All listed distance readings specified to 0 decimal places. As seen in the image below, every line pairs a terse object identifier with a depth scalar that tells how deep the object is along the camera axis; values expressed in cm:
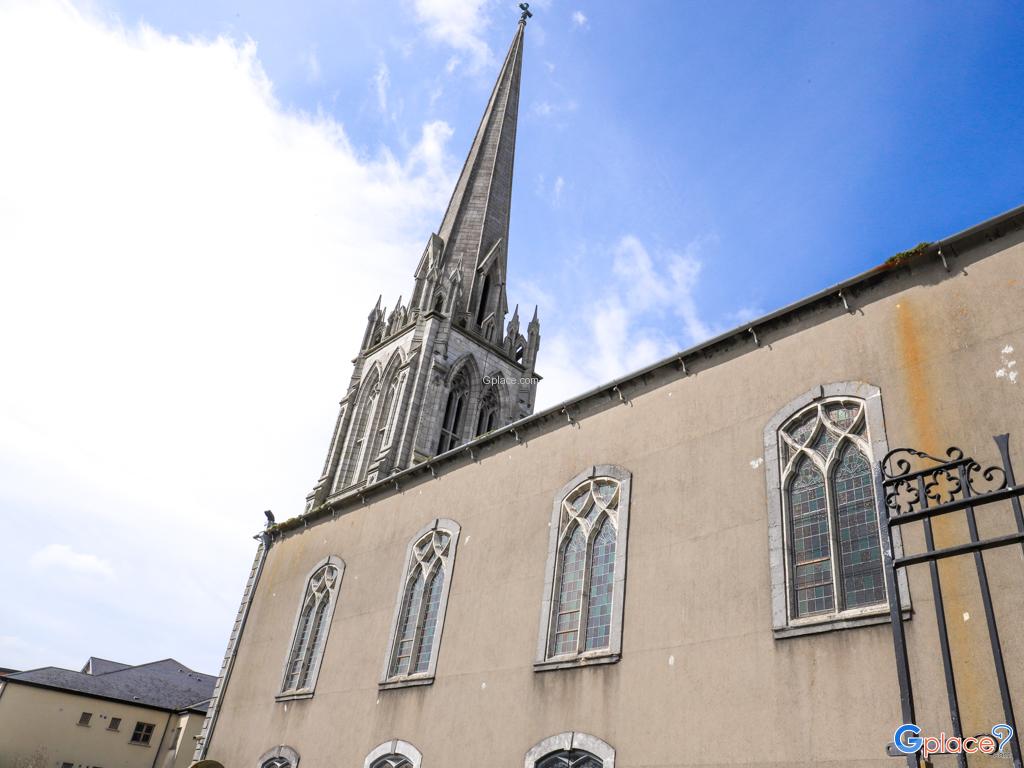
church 850
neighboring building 3216
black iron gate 475
